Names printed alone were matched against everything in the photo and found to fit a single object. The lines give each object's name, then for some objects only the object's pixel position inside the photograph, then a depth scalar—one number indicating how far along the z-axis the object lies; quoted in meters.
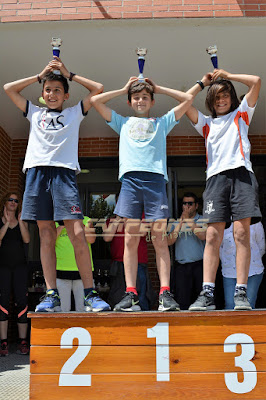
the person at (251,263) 3.79
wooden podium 2.35
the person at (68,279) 4.14
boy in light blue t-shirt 2.78
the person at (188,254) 4.41
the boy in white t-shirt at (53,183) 2.81
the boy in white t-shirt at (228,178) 2.72
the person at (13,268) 4.49
